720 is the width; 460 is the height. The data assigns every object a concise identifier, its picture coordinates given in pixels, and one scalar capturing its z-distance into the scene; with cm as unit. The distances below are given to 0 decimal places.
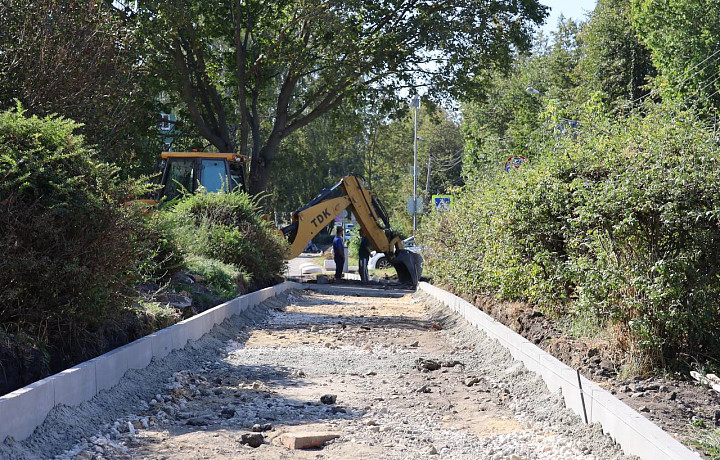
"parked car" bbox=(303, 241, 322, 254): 7562
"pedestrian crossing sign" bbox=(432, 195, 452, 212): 2026
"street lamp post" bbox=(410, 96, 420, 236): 4199
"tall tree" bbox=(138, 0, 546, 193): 2694
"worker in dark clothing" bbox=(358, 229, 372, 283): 2851
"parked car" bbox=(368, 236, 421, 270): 3766
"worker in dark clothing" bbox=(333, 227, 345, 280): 2922
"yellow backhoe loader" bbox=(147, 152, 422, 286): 2273
